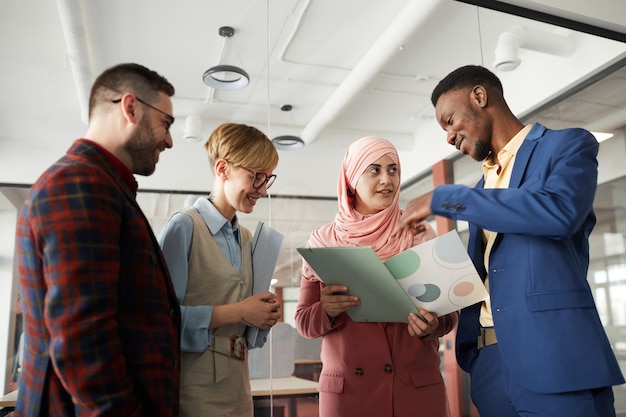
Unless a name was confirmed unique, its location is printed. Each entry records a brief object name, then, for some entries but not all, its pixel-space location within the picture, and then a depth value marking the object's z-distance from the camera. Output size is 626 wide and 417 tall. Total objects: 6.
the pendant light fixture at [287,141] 2.43
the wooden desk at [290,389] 2.21
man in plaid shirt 1.04
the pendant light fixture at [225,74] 2.36
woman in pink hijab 1.79
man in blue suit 1.47
